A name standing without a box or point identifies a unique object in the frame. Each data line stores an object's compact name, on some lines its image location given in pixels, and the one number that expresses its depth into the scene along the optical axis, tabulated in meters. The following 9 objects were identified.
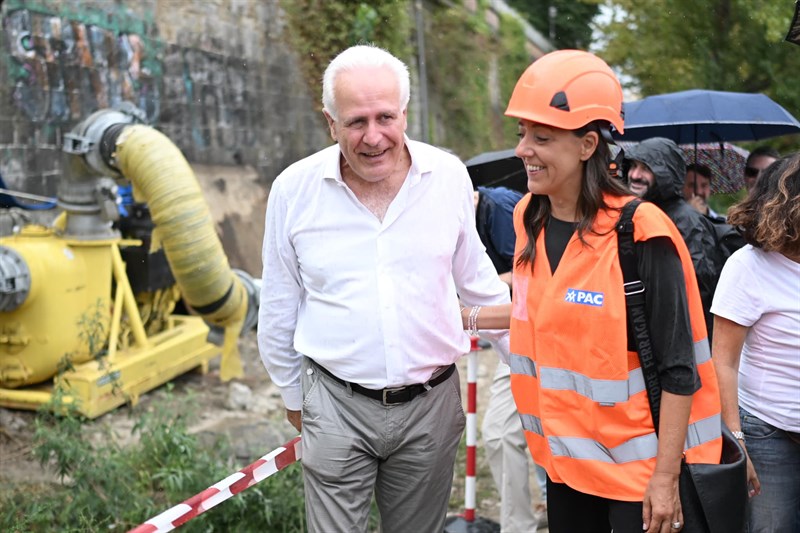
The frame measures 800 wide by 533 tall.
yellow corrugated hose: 6.09
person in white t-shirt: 2.81
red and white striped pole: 4.59
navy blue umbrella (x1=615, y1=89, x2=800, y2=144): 5.38
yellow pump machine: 6.16
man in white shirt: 2.71
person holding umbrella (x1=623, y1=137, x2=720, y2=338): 3.91
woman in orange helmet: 2.27
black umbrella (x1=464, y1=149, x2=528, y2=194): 4.84
